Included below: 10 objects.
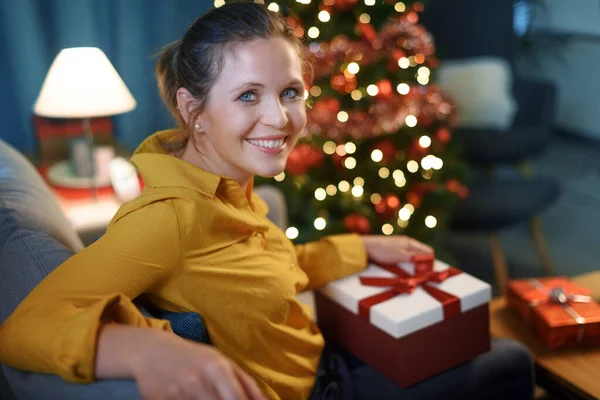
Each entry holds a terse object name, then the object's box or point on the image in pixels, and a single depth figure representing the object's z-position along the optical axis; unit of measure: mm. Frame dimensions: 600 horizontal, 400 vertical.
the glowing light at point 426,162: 2699
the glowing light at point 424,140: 2678
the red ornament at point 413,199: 2695
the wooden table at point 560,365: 1380
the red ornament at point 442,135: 2730
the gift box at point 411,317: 1259
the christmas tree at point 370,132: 2455
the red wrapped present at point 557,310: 1487
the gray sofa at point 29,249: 780
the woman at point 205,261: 752
